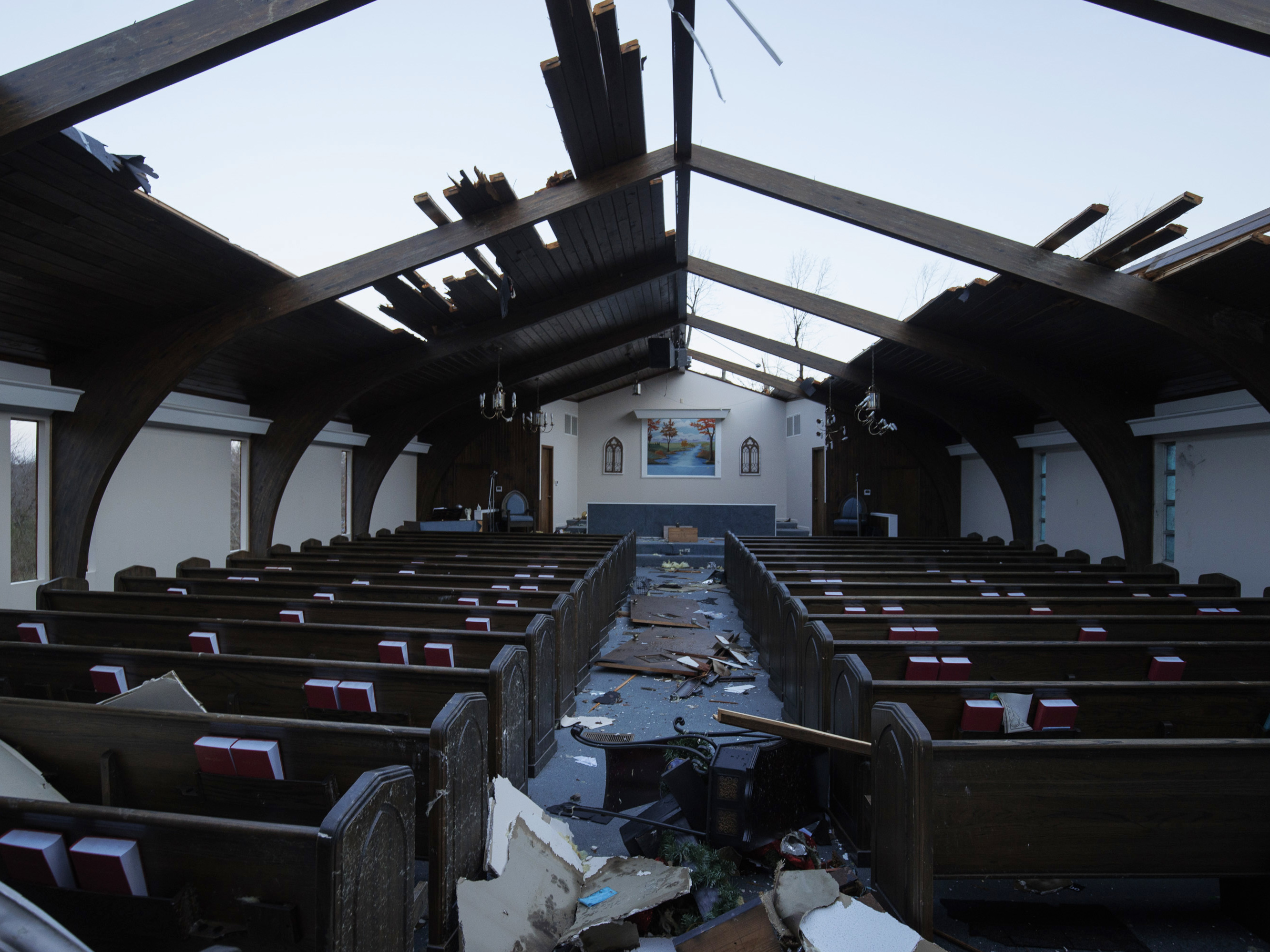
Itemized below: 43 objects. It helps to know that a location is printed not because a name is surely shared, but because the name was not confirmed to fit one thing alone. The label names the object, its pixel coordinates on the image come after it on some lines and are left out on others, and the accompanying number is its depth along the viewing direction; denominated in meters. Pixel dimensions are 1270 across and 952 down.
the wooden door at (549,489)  14.95
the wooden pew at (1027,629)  3.90
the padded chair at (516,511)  13.86
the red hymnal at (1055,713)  2.64
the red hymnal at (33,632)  3.72
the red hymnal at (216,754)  2.02
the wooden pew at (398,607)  4.11
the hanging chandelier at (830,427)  13.47
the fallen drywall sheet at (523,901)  1.96
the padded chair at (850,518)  13.34
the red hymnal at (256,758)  2.03
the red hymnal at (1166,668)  3.28
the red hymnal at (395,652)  3.51
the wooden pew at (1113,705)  2.71
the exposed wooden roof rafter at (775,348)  10.70
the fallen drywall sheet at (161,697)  2.54
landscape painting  16.52
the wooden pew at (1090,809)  2.05
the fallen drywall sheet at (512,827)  2.15
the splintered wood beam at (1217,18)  3.04
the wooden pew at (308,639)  3.50
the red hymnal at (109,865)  1.49
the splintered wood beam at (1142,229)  4.13
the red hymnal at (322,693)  2.84
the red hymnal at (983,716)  2.69
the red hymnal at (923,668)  3.27
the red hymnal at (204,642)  3.61
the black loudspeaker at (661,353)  11.15
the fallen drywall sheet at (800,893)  1.96
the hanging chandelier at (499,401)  7.61
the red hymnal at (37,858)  1.49
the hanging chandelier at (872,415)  8.16
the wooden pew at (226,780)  2.06
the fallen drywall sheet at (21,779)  2.09
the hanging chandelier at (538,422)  11.80
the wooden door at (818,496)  14.15
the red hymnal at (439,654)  3.49
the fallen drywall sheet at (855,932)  1.82
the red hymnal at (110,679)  2.96
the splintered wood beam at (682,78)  4.18
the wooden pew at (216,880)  1.47
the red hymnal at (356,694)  2.80
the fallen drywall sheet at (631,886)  2.07
